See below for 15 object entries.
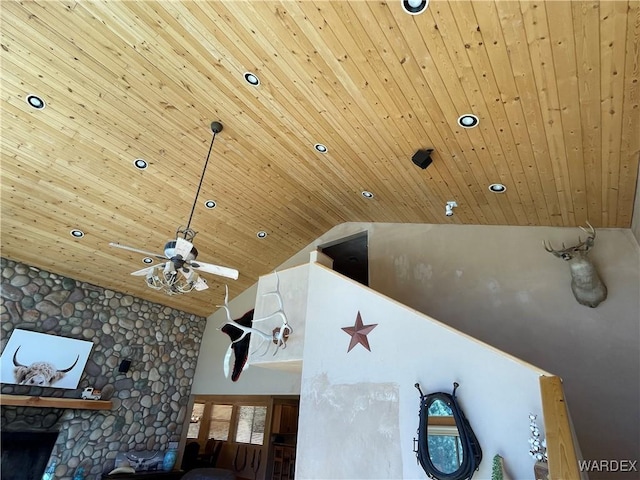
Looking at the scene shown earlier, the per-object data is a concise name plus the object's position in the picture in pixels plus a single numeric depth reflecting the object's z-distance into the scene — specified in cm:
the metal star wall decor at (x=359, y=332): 347
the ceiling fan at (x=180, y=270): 333
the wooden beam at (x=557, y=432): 193
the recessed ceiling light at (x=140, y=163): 476
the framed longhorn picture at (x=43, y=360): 542
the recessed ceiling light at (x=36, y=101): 386
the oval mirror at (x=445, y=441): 245
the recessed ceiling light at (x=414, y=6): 238
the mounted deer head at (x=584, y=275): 419
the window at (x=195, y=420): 811
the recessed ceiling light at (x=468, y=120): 321
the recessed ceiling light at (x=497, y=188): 414
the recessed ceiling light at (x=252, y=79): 353
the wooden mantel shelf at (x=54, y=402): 525
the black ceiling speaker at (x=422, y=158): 382
